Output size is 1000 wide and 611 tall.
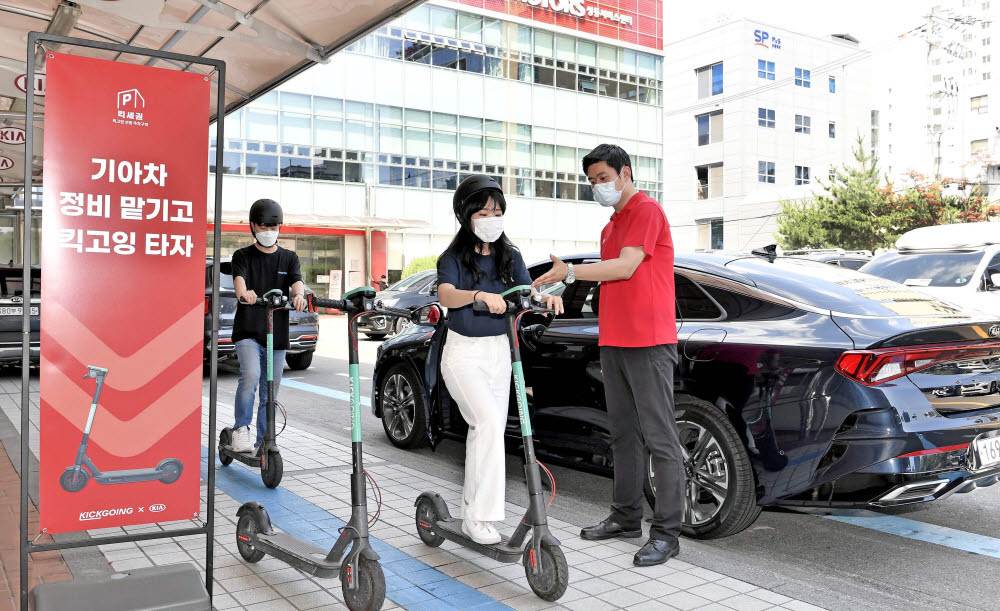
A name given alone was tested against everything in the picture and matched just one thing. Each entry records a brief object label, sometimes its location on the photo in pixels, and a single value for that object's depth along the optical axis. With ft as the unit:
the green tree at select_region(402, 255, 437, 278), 100.68
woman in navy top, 13.12
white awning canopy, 17.20
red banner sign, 10.55
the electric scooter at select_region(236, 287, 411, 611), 11.33
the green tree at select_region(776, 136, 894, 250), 126.41
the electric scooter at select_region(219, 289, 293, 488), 18.45
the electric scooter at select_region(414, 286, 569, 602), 11.84
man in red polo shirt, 13.91
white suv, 33.58
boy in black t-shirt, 19.11
